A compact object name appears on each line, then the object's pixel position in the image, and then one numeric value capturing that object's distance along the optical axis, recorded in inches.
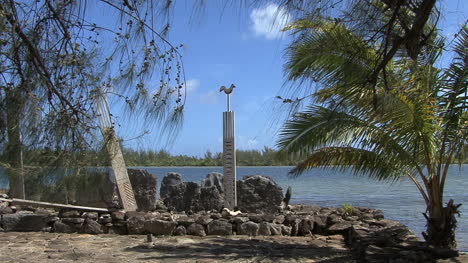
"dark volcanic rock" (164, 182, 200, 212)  498.0
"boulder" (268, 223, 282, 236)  403.9
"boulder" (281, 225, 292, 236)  405.4
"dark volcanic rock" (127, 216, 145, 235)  407.2
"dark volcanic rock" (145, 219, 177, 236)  398.6
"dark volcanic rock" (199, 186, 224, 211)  497.4
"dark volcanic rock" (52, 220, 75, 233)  415.2
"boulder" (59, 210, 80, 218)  424.8
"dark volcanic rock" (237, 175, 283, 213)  493.4
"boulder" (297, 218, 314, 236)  410.5
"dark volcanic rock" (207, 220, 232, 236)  402.0
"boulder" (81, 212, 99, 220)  424.2
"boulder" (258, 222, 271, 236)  402.1
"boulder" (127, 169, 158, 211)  493.0
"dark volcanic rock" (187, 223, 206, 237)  399.9
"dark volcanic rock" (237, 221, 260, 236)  402.0
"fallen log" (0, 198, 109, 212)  366.4
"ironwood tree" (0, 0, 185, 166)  173.5
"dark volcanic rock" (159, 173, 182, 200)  566.9
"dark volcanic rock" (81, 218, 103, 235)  412.8
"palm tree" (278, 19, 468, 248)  278.7
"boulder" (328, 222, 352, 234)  405.1
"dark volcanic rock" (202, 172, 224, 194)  563.3
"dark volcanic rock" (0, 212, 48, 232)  415.8
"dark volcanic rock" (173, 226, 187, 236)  401.1
